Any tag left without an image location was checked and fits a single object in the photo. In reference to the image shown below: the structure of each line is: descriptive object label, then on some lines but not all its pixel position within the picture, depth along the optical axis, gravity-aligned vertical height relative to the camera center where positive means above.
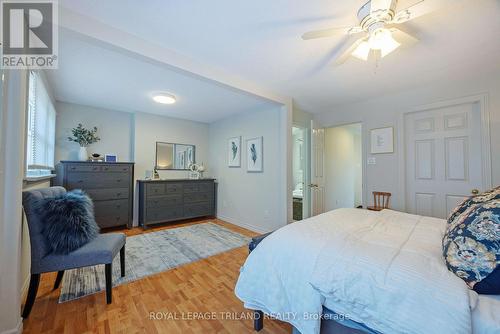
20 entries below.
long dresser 3.87 -0.60
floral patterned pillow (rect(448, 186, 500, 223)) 1.15 -0.19
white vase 3.51 +0.29
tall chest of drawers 3.20 -0.24
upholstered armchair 1.50 -0.67
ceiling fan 1.28 +1.02
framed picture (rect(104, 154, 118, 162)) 3.79 +0.24
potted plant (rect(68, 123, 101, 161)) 3.51 +0.57
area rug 1.99 -1.11
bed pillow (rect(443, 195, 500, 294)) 0.81 -0.34
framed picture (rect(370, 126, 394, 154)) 3.12 +0.49
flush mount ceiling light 3.10 +1.14
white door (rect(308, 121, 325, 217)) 3.80 +0.01
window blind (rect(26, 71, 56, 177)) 2.19 +0.54
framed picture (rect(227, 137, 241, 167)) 4.35 +0.42
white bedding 0.81 -0.52
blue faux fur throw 1.56 -0.42
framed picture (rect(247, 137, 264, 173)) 3.88 +0.30
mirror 4.43 +0.34
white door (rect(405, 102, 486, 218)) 2.52 +0.18
